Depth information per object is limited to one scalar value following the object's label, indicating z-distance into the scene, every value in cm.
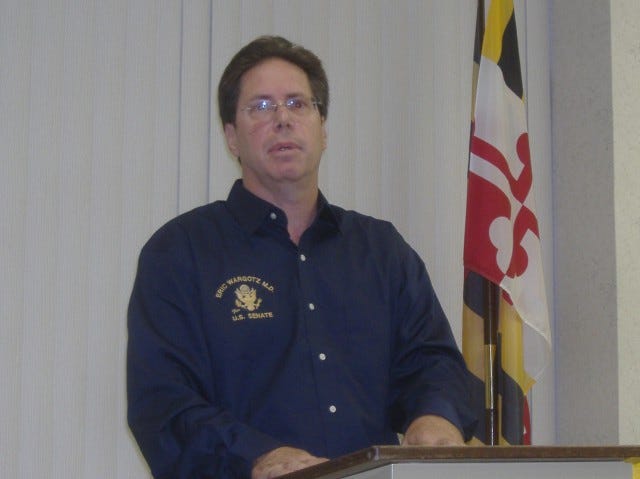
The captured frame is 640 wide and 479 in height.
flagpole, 530
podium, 250
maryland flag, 536
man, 378
